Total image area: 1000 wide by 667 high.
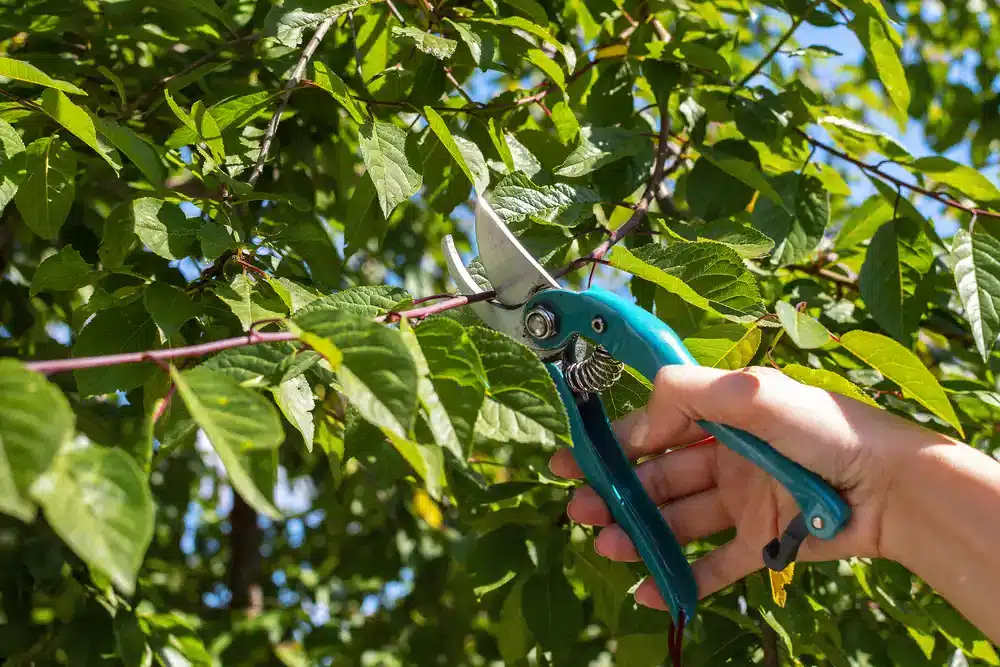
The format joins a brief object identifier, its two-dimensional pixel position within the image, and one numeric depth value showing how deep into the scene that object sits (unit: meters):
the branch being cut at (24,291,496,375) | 0.55
